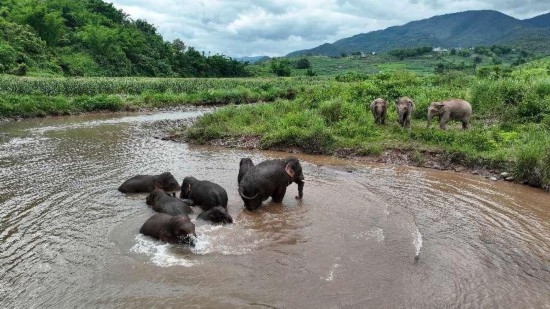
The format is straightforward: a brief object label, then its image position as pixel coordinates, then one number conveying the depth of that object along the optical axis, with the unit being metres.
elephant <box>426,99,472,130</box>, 18.47
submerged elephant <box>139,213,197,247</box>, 8.30
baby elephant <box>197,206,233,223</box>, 9.47
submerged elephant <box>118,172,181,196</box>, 11.78
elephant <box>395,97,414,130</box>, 18.47
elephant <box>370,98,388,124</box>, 19.91
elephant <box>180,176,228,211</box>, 10.20
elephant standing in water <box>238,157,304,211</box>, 10.34
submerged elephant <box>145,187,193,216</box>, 9.71
